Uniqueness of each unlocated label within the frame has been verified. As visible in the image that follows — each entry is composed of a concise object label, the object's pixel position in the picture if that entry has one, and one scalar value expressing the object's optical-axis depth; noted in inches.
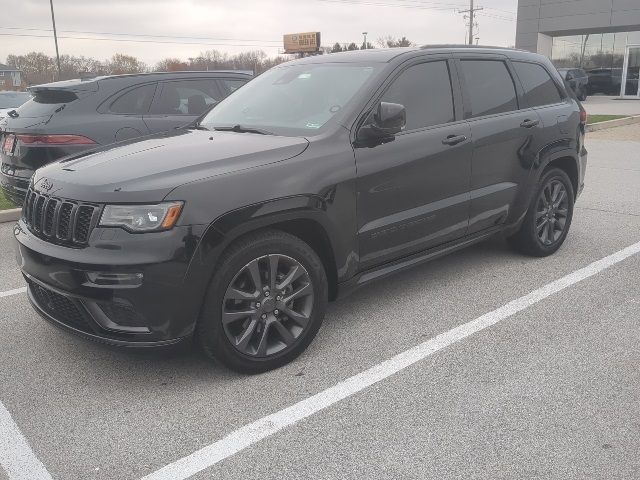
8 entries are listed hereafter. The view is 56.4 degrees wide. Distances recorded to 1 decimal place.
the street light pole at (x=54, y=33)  1604.1
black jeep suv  115.0
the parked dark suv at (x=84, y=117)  232.5
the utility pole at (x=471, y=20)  2357.3
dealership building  1328.7
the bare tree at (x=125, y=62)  3011.8
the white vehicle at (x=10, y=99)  680.7
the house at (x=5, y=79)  2586.1
